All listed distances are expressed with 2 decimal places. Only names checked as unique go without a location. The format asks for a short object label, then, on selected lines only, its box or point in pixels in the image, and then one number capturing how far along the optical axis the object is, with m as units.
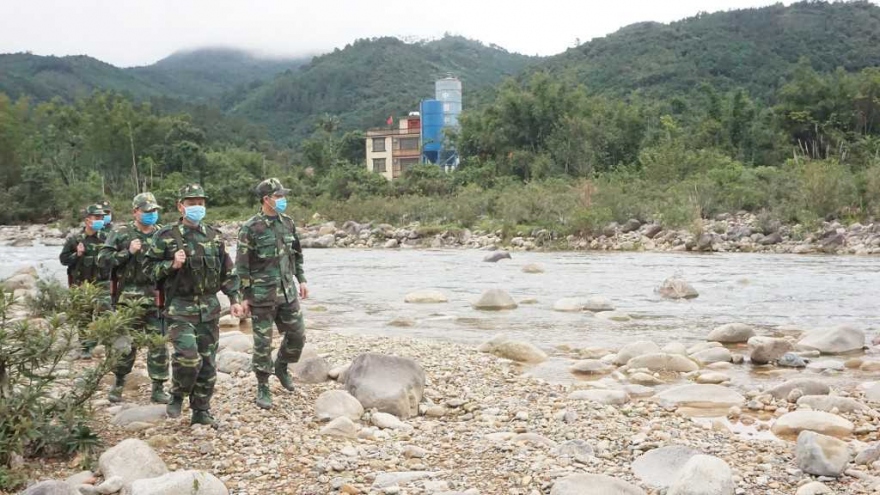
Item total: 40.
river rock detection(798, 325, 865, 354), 8.95
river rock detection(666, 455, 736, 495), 4.19
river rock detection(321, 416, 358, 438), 5.39
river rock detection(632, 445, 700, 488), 4.55
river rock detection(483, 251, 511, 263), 21.91
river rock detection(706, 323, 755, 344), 9.78
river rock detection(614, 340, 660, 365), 8.46
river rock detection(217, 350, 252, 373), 7.32
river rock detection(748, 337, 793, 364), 8.41
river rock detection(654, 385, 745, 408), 6.61
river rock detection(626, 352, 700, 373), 8.12
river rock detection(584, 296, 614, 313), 12.64
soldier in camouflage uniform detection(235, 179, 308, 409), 5.82
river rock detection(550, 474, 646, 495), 4.20
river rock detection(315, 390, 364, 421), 5.76
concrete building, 54.38
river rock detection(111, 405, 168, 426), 5.54
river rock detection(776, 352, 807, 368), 8.25
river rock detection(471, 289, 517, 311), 13.13
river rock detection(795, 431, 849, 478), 4.62
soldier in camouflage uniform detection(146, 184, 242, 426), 5.20
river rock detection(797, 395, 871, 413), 6.26
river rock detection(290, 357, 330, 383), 6.96
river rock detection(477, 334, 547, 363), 8.67
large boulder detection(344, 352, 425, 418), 5.99
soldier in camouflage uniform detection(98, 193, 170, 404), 6.05
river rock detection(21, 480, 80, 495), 3.88
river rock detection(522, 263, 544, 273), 18.73
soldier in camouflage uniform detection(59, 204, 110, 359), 7.59
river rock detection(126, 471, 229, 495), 4.06
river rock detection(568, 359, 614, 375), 8.05
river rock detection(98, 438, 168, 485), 4.41
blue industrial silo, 54.75
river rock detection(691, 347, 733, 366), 8.57
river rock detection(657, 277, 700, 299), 14.06
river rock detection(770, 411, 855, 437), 5.66
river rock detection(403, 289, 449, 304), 14.23
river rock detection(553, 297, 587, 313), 12.76
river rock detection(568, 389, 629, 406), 6.46
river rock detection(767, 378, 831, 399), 6.74
